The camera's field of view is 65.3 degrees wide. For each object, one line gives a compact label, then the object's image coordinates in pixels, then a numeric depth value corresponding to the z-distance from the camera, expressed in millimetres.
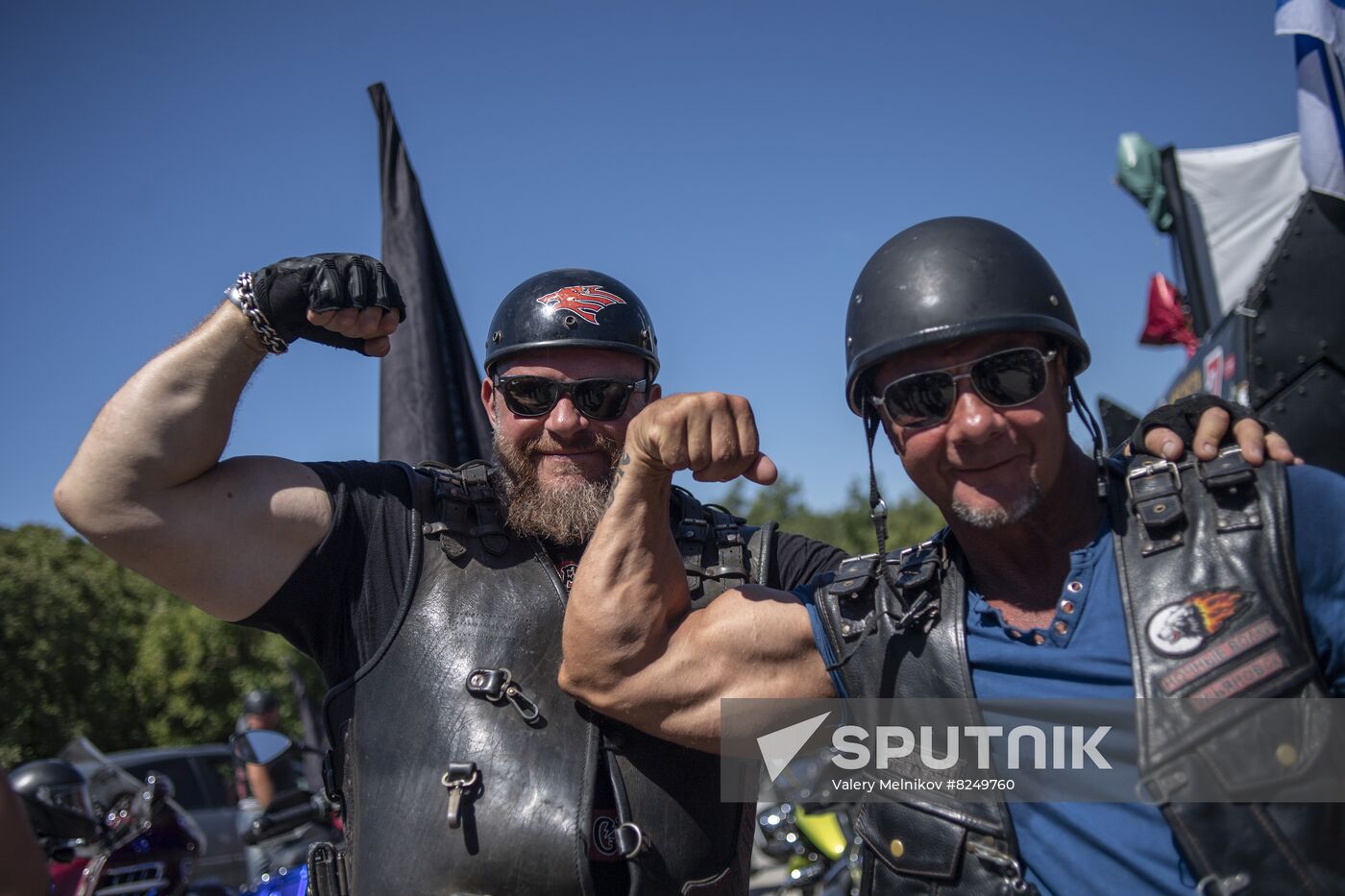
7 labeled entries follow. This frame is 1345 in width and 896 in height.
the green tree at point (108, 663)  14938
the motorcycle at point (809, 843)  5789
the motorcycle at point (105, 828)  4359
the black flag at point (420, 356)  4172
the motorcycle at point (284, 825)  3641
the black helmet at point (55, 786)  4305
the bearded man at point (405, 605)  2277
